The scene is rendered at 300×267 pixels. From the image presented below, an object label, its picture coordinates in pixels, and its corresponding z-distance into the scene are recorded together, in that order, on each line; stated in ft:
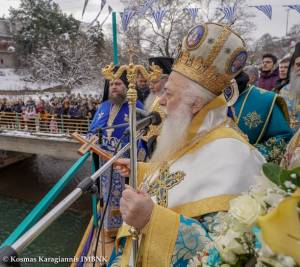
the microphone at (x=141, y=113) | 6.84
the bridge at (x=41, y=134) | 32.83
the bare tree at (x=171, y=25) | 48.47
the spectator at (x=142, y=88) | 15.73
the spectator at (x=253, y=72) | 13.41
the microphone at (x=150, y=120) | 5.27
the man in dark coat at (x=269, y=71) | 15.16
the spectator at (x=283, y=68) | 12.34
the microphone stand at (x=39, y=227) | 2.27
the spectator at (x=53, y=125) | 35.86
